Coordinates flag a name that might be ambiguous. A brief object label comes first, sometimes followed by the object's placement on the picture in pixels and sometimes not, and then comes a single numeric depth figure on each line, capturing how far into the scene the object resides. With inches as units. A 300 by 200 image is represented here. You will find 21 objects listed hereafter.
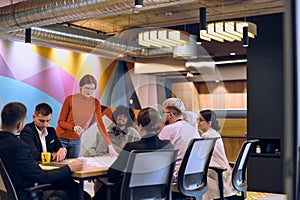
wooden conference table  113.2
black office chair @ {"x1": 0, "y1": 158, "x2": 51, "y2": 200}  101.9
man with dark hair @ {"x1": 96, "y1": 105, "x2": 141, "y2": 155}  172.1
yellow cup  131.5
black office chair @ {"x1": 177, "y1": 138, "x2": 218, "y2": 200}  120.3
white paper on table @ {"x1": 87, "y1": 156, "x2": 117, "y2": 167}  130.3
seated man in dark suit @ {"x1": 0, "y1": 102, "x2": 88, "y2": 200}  106.7
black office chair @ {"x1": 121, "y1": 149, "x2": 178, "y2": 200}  104.7
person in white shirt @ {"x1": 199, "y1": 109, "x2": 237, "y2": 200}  144.8
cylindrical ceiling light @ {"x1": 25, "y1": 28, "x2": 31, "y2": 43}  227.2
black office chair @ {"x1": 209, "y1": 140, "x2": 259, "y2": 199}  136.3
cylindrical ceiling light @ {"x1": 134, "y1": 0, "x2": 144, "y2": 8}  142.1
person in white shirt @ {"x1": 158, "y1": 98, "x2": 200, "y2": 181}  135.9
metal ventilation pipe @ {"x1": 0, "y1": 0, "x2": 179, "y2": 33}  183.3
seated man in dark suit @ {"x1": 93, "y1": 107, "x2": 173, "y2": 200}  112.3
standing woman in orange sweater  169.0
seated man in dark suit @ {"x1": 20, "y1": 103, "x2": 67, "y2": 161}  135.6
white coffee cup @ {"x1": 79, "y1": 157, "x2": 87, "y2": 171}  118.1
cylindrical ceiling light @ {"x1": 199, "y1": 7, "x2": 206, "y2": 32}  175.0
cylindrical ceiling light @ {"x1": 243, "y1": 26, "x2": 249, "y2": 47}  207.9
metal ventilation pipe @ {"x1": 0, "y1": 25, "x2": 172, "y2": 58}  265.7
